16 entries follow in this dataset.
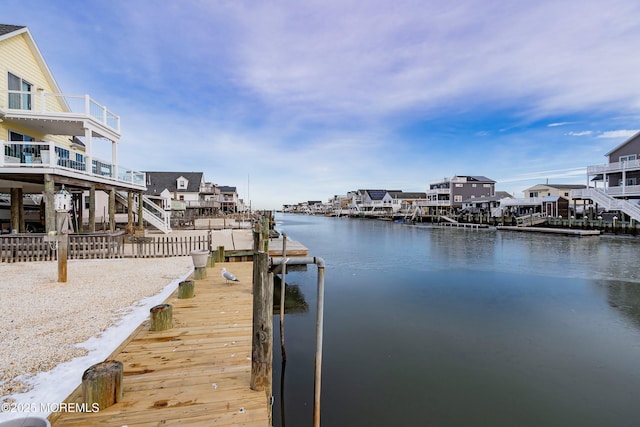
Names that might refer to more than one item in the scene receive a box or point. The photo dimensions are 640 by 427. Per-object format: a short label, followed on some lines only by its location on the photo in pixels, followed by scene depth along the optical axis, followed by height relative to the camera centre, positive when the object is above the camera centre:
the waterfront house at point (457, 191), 78.44 +6.22
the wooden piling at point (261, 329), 4.11 -1.57
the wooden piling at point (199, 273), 10.34 -1.91
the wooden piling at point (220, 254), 13.87 -1.72
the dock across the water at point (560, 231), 37.73 -2.09
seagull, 9.28 -1.83
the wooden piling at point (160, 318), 5.96 -1.98
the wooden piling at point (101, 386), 3.56 -1.97
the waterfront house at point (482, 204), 68.12 +2.72
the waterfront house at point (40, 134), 14.50 +4.96
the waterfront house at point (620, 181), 37.66 +4.51
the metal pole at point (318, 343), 4.48 -1.88
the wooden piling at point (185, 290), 8.13 -1.96
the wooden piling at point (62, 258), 9.88 -1.35
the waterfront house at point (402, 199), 103.71 +5.80
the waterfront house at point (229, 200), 83.51 +4.30
